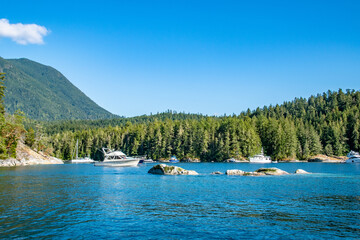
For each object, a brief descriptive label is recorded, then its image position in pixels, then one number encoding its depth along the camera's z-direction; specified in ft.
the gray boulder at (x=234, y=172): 176.50
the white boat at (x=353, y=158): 409.06
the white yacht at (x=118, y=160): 302.25
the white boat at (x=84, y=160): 525.47
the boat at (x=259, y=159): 406.56
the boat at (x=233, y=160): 444.92
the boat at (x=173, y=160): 474.49
